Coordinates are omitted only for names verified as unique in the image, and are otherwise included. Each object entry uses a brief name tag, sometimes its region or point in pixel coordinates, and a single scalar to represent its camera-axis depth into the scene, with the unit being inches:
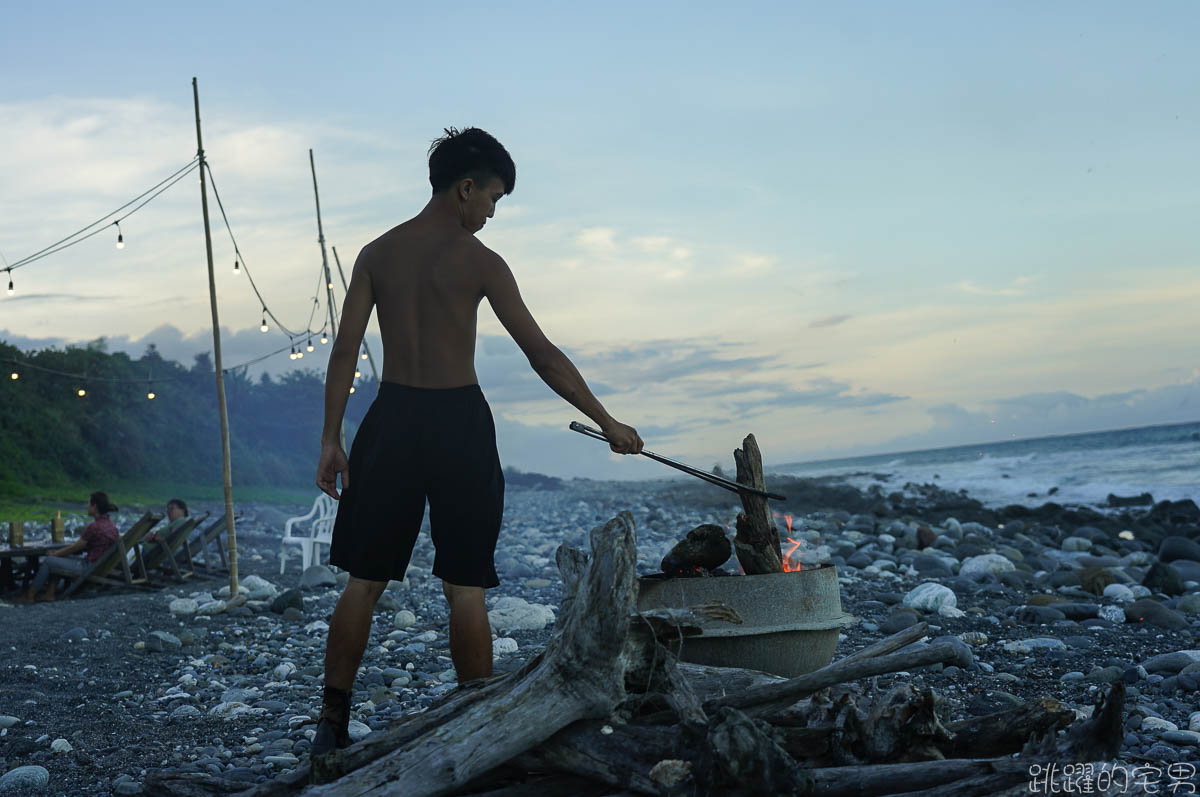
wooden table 450.0
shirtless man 148.7
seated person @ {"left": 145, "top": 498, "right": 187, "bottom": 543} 474.1
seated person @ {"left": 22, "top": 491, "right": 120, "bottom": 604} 452.1
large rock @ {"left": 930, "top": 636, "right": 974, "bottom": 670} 228.5
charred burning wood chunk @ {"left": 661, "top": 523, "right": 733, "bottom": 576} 150.6
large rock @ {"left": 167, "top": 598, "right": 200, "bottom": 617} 375.6
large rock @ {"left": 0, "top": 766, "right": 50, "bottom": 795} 158.4
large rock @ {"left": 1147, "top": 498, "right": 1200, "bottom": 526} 778.0
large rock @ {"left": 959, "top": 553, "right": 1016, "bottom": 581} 415.0
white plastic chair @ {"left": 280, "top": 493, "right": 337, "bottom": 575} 486.6
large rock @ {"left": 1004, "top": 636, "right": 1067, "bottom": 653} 248.1
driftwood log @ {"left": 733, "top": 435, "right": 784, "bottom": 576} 154.8
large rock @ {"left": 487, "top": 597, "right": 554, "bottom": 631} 309.4
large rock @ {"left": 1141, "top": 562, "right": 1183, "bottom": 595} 374.0
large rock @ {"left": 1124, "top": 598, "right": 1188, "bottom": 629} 284.8
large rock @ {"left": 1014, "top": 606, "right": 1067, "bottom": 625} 294.8
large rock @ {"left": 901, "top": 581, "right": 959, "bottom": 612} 314.8
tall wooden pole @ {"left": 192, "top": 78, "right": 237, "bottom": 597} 376.5
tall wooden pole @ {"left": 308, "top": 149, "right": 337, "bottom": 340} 637.9
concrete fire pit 141.8
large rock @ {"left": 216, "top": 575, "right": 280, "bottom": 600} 403.9
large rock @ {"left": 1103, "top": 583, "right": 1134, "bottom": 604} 353.4
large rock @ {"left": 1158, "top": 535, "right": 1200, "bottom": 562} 495.8
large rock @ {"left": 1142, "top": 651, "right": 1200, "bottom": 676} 218.5
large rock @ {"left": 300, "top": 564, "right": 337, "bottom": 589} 432.1
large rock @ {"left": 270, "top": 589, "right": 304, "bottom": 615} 366.3
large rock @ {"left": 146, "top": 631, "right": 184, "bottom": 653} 300.5
